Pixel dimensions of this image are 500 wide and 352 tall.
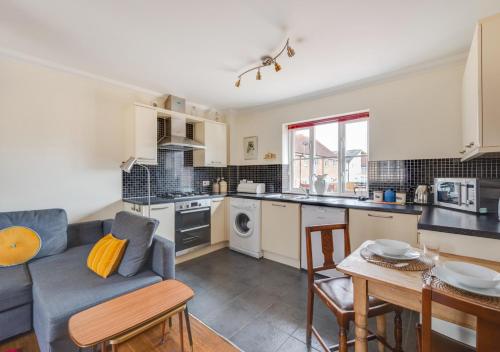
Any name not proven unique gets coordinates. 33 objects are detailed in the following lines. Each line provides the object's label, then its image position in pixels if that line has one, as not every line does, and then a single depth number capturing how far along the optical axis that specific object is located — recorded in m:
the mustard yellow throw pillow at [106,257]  1.73
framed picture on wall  3.98
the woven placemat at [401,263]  1.08
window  3.06
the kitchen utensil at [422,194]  2.40
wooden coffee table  1.10
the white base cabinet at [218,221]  3.45
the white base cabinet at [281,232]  2.87
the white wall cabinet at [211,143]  3.67
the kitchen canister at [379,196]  2.61
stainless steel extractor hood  3.11
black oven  2.98
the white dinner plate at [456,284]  0.81
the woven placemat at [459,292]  0.79
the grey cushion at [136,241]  1.76
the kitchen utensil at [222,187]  3.99
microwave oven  1.91
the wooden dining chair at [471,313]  0.61
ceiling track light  1.96
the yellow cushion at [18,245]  1.86
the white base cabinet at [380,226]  2.06
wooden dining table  0.90
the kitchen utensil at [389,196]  2.56
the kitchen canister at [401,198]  2.45
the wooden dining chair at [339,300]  1.21
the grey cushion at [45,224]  2.06
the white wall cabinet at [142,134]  2.87
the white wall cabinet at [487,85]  1.43
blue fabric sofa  1.35
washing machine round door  3.37
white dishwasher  2.49
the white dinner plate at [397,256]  1.15
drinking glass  1.09
